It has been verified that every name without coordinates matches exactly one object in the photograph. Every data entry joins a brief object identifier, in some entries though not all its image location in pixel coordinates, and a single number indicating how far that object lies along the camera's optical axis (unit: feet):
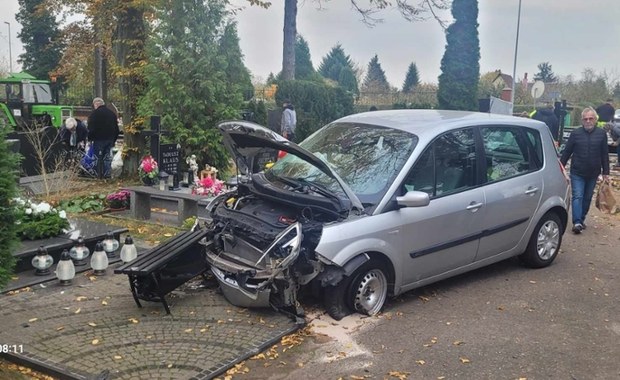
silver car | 15.92
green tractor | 62.08
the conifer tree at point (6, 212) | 12.48
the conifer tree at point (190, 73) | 37.91
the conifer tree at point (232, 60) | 39.09
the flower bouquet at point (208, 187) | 28.40
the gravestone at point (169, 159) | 31.86
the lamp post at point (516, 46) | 104.94
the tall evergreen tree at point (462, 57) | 85.05
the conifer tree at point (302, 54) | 160.78
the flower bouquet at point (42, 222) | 20.66
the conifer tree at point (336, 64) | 179.71
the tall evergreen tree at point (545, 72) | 247.35
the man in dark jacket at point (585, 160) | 27.71
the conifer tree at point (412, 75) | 212.70
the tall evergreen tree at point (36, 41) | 137.28
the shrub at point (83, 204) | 31.50
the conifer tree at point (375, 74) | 193.88
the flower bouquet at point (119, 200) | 31.17
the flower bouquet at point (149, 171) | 30.91
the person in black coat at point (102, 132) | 41.86
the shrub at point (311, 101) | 71.56
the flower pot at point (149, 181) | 31.27
